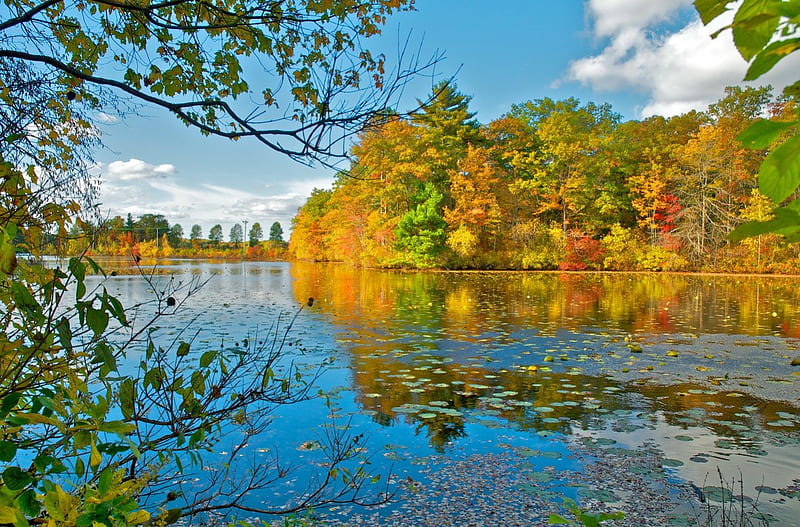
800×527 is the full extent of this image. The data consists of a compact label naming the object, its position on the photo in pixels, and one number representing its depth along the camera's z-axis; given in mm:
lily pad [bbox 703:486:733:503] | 2746
